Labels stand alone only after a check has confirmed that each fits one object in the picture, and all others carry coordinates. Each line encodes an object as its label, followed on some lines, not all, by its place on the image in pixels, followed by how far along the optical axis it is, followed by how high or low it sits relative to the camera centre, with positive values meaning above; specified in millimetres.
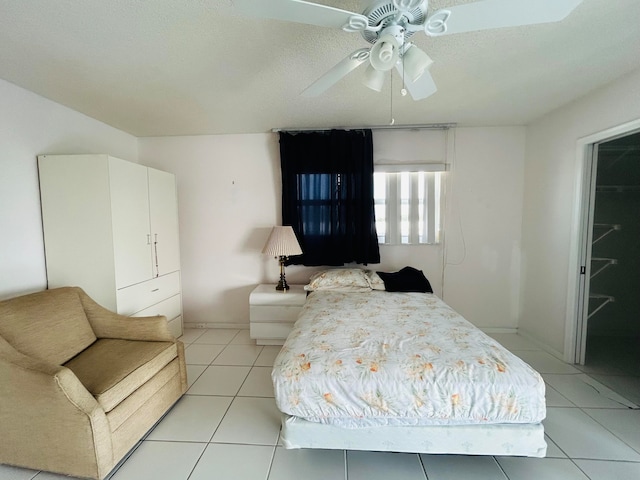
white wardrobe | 2201 -15
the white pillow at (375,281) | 2752 -649
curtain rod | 2998 +1055
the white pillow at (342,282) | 2785 -661
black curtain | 3055 +292
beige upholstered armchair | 1364 -910
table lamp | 2844 -255
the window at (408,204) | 3145 +173
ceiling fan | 1023 +826
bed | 1314 -905
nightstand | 2873 -1000
